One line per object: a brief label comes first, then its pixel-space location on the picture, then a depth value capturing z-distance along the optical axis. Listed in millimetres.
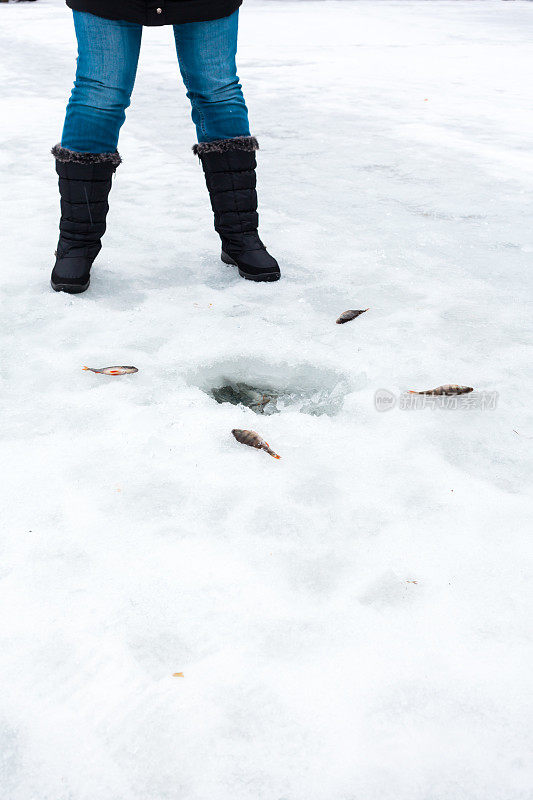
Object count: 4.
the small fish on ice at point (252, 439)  1750
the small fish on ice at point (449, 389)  1950
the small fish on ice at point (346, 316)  2407
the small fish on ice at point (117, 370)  2066
